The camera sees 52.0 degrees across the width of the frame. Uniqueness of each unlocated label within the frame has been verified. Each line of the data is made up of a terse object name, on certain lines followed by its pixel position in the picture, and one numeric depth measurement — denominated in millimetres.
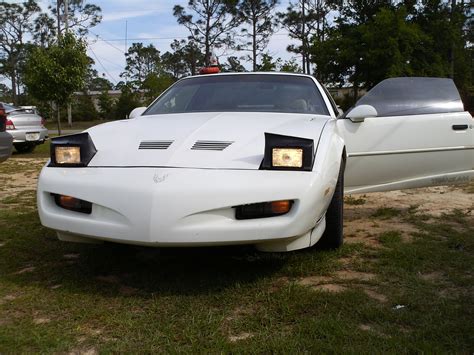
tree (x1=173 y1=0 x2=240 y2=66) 41719
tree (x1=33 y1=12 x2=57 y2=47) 51156
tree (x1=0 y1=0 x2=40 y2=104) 50875
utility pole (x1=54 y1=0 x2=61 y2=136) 44750
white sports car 2369
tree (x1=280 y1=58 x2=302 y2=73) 30222
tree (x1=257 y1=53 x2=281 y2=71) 28192
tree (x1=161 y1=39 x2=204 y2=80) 50406
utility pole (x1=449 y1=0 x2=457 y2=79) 33447
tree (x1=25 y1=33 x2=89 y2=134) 15758
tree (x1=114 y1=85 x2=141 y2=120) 44750
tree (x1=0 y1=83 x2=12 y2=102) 57422
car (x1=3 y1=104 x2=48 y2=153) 11164
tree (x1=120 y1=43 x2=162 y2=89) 63594
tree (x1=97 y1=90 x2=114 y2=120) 48628
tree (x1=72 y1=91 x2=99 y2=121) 48000
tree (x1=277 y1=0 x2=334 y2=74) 41250
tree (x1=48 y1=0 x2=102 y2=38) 43875
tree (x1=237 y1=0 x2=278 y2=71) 41719
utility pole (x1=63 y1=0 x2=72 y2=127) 23814
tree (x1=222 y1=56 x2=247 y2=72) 42938
